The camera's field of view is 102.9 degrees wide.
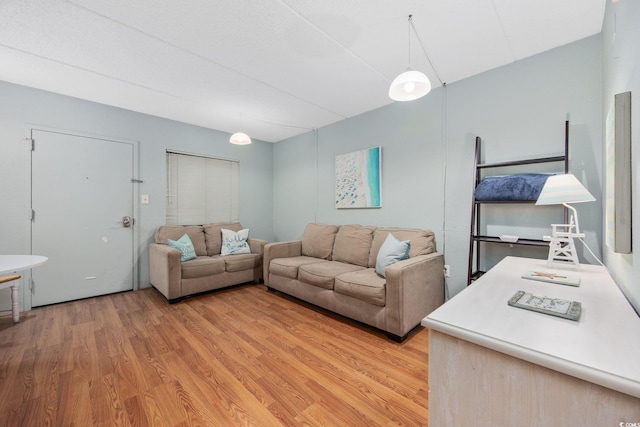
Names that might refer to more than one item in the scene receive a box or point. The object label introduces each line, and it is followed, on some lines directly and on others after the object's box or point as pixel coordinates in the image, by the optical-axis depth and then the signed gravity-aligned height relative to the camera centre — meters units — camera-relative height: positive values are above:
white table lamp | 1.34 +0.10
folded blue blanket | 1.96 +0.22
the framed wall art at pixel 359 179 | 3.33 +0.48
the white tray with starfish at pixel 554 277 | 1.21 -0.32
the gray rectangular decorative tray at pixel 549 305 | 0.84 -0.33
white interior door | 2.89 -0.04
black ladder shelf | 1.92 +0.04
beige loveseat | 3.00 -0.67
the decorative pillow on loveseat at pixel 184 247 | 3.25 -0.45
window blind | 3.83 +0.37
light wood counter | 0.59 -0.40
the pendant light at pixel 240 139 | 3.23 +0.94
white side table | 1.73 -0.38
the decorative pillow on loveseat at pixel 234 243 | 3.76 -0.45
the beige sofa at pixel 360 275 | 2.13 -0.62
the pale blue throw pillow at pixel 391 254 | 2.43 -0.39
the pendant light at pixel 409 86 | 1.68 +0.90
